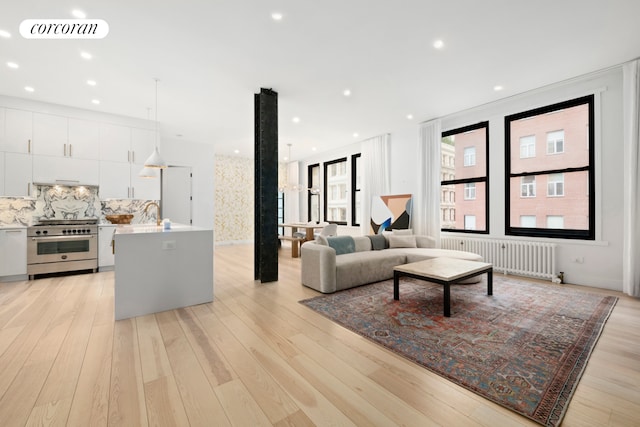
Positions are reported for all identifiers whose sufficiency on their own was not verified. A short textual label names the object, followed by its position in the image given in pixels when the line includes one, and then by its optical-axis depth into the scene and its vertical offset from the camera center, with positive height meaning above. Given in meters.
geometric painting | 6.32 -0.01
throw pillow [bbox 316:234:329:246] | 4.16 -0.46
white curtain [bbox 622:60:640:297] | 3.55 +0.54
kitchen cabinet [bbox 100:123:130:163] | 5.33 +1.40
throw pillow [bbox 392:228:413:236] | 5.60 -0.43
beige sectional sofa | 3.82 -0.74
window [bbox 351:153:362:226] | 8.12 +0.63
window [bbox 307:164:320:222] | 9.62 +0.64
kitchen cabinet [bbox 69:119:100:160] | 5.05 +1.40
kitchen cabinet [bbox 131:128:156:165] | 5.65 +1.46
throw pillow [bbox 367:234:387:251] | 5.20 -0.60
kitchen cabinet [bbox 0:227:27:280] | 4.34 -0.67
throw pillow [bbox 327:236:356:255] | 4.48 -0.56
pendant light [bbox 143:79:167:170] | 3.76 +0.70
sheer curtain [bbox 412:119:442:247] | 5.80 +0.63
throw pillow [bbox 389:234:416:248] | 5.27 -0.60
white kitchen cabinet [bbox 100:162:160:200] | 5.34 +0.60
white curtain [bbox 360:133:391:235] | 6.96 +1.06
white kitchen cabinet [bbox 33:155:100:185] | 4.78 +0.78
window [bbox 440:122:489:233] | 5.41 +0.66
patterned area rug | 1.76 -1.14
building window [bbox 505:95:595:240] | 4.22 +0.66
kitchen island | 2.90 -0.67
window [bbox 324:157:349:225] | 8.73 +0.69
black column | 4.33 +0.37
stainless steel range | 4.52 -0.61
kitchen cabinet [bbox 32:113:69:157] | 4.77 +1.40
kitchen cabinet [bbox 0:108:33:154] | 4.55 +1.40
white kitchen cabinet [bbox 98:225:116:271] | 5.06 -0.66
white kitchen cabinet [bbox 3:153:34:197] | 4.55 +0.65
